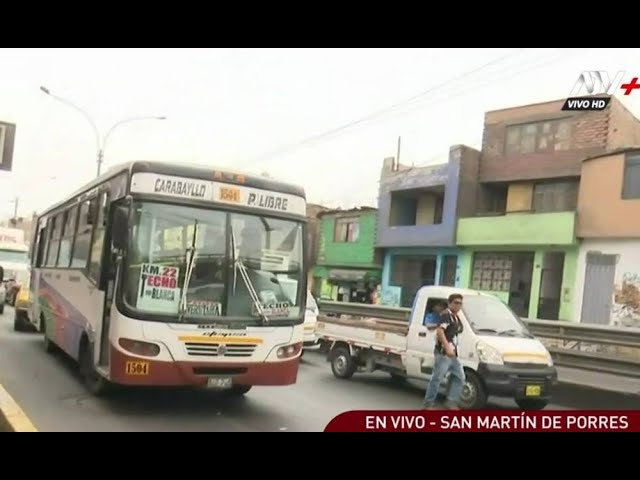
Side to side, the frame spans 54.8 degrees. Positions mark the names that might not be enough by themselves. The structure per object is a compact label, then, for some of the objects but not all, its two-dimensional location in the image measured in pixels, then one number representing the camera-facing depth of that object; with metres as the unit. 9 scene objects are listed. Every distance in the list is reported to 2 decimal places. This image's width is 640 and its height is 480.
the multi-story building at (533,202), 21.16
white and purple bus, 6.29
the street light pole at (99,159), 22.53
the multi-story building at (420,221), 25.34
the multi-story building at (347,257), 29.47
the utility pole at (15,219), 44.16
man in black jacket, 7.29
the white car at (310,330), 12.45
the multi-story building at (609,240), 18.28
